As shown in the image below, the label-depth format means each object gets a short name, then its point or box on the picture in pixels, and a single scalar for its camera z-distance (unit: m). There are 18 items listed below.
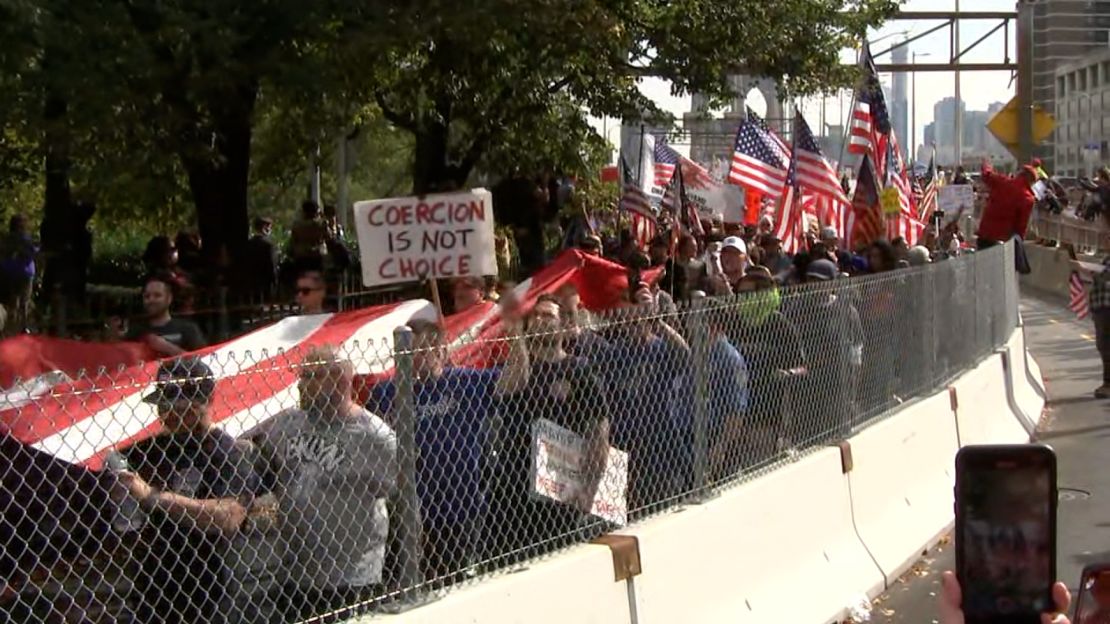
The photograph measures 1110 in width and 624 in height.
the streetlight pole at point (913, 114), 64.20
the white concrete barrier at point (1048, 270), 34.56
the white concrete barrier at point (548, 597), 5.75
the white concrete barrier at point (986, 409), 13.27
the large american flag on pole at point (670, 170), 25.39
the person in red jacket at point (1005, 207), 22.79
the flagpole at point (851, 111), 20.61
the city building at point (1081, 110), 97.56
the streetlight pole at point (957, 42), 38.75
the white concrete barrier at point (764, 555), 7.29
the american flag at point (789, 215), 19.19
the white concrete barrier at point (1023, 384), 16.01
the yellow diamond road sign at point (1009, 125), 30.20
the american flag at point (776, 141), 21.22
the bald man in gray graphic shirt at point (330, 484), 5.76
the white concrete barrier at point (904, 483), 9.97
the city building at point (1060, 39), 69.00
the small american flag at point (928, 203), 28.58
